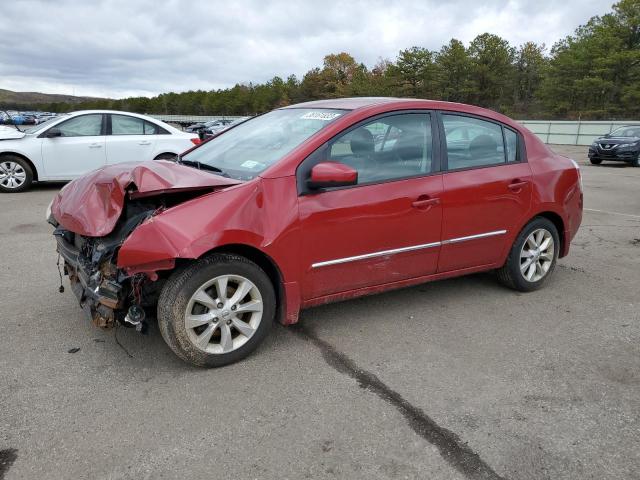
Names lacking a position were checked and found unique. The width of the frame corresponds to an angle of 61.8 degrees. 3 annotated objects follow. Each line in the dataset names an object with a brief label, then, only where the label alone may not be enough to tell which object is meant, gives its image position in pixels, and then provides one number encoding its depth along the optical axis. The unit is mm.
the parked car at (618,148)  18250
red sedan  3115
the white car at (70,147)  9828
